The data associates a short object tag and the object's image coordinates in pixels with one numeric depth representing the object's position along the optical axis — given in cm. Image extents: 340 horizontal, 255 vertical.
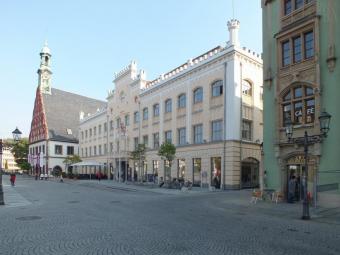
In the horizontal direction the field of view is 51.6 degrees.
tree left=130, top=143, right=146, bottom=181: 3978
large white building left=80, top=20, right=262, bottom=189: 3178
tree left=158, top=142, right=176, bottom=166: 3309
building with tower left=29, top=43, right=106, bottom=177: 7988
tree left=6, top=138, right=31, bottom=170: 9788
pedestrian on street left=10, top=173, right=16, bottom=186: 3725
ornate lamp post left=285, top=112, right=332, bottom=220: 1442
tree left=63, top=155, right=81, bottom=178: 6203
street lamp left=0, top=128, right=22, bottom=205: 2209
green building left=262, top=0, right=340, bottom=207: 1859
